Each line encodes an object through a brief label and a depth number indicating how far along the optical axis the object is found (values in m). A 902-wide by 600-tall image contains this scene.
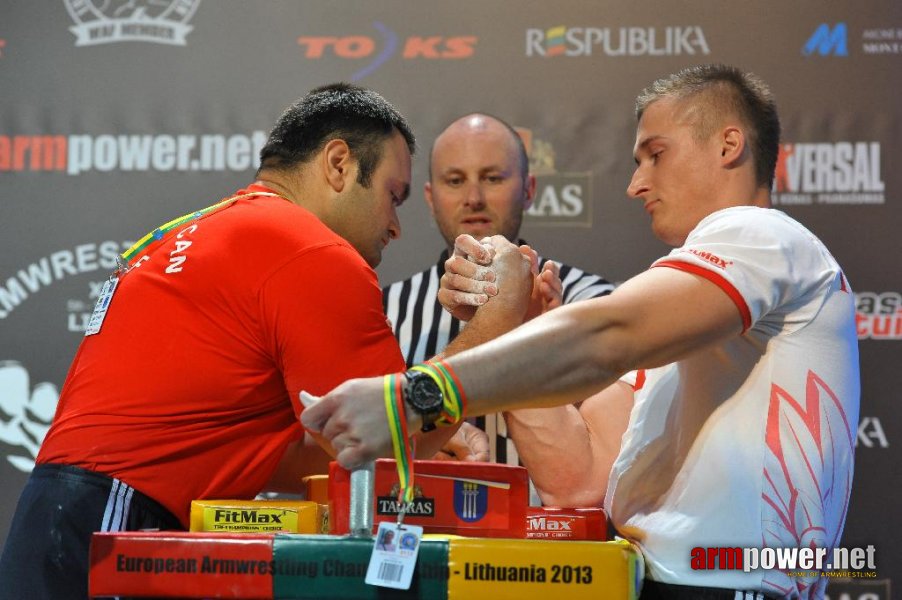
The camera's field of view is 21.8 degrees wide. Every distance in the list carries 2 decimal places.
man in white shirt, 3.42
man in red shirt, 3.87
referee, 6.32
